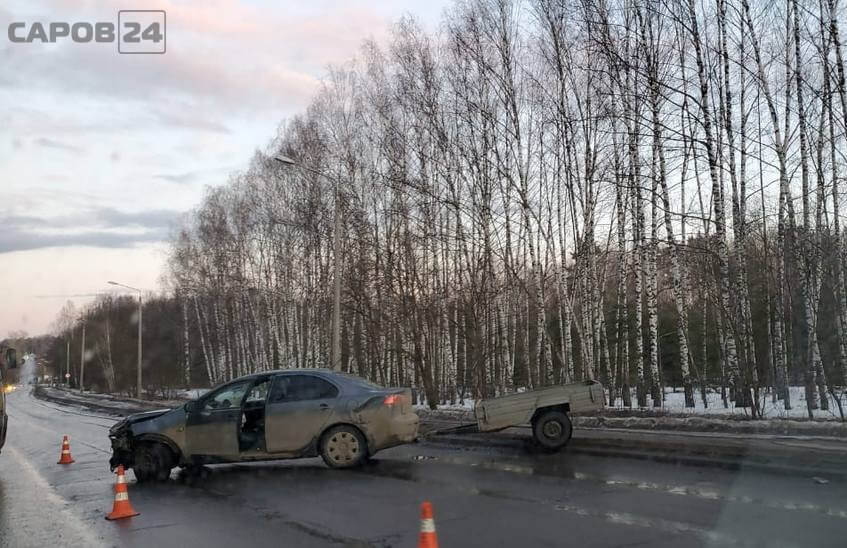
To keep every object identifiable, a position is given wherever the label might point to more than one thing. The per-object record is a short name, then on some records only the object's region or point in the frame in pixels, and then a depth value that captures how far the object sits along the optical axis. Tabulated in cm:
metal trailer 1235
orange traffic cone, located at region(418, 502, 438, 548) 493
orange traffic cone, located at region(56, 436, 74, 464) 1423
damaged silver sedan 1093
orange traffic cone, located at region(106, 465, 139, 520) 826
